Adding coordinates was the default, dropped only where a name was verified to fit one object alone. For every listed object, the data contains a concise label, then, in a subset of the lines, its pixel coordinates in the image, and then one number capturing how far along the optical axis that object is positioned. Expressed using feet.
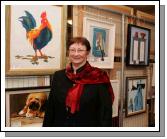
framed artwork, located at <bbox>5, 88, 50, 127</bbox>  4.32
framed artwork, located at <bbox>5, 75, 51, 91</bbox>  4.29
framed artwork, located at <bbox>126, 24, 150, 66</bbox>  4.86
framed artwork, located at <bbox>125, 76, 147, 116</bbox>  4.91
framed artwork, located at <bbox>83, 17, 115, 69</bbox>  4.58
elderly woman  4.42
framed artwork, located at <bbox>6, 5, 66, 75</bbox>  4.26
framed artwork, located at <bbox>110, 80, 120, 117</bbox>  4.71
